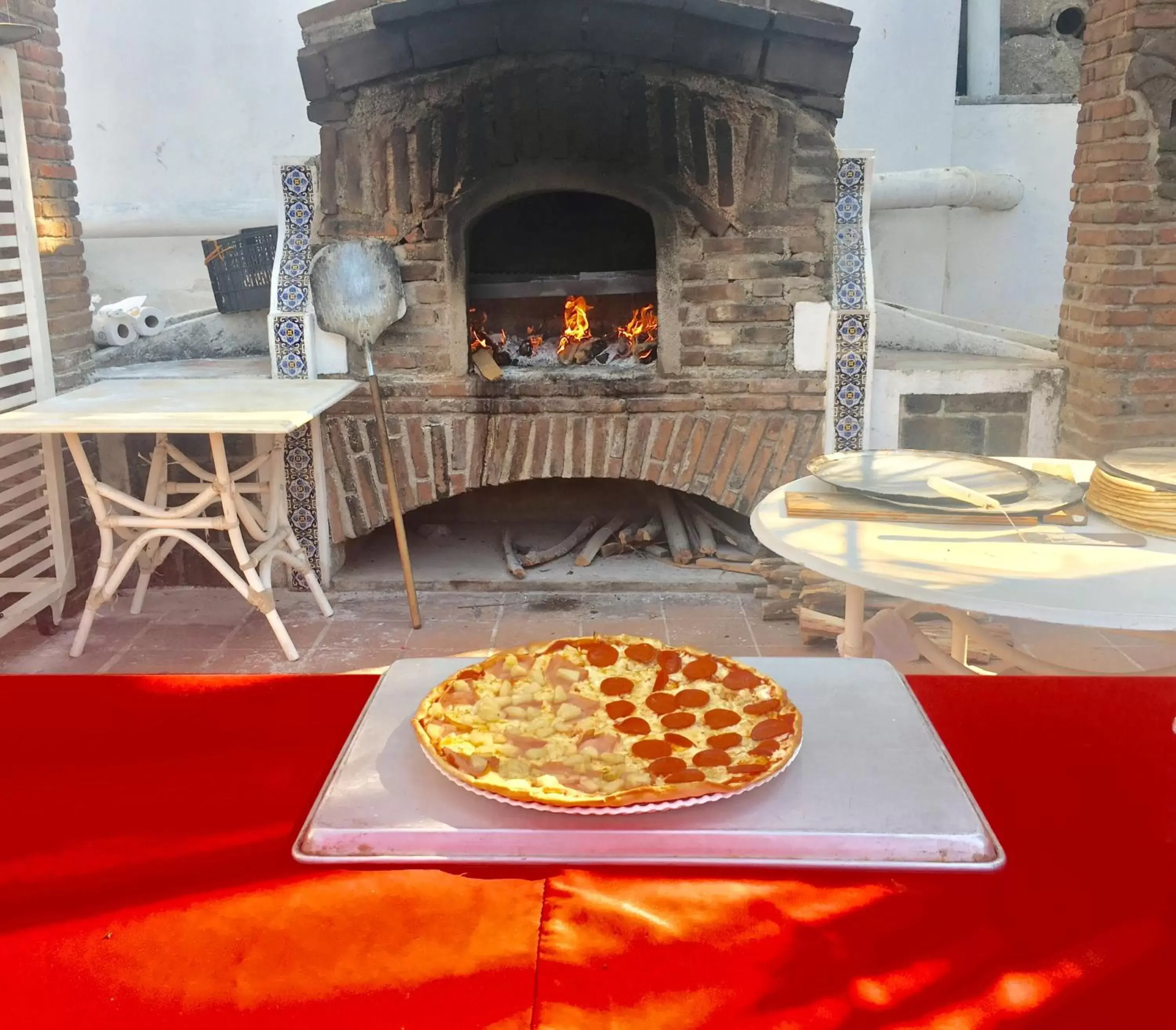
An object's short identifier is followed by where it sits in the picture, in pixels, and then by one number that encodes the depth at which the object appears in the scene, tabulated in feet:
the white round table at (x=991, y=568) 5.74
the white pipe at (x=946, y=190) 19.48
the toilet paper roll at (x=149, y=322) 16.80
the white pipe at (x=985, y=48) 21.07
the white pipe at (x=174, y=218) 20.79
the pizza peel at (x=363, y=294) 13.83
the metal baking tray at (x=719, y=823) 3.92
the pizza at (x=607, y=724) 4.19
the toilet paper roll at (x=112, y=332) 16.33
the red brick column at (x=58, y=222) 13.44
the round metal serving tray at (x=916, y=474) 7.47
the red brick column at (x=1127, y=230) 13.07
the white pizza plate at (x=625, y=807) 4.00
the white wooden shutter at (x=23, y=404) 12.85
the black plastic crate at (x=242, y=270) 16.83
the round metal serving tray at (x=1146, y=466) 7.09
